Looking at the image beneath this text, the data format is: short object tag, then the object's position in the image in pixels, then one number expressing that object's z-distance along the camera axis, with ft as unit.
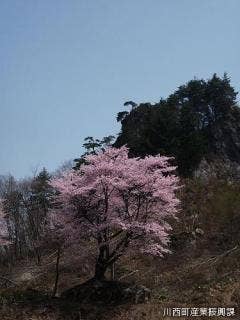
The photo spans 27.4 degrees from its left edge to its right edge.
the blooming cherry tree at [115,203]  65.10
